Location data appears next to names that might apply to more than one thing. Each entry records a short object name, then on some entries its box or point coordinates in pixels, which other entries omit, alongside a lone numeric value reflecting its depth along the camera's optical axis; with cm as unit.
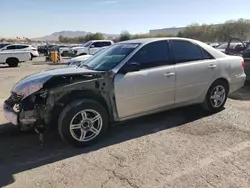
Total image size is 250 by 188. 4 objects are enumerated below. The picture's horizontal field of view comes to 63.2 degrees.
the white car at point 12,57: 1489
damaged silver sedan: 307
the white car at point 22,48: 1610
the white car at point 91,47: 1700
